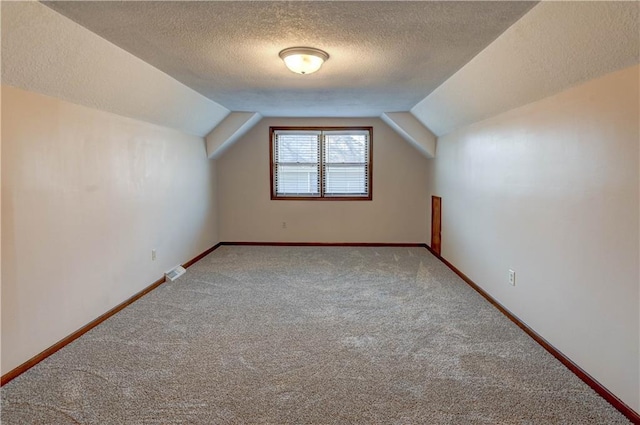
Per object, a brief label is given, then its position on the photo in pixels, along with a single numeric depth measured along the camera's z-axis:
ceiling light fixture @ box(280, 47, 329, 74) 2.59
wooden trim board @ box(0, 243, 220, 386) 2.20
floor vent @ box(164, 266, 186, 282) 4.21
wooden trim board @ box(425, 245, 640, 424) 1.84
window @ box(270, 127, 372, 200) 6.16
